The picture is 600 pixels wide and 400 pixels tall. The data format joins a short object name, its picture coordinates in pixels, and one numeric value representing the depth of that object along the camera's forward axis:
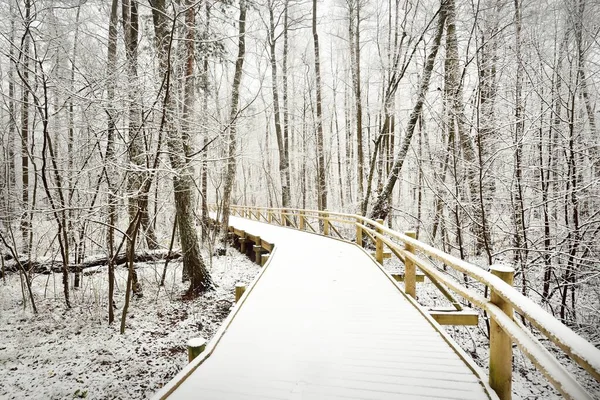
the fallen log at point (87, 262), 8.25
